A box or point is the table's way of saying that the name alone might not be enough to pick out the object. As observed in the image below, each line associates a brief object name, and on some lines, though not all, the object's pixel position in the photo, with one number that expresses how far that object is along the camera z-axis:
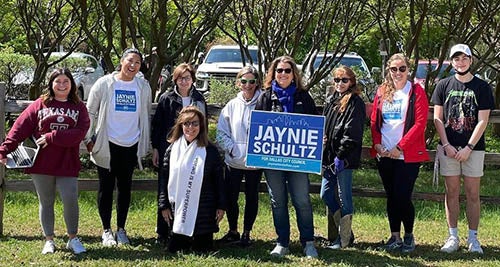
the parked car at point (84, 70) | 18.97
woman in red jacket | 6.43
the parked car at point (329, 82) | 14.02
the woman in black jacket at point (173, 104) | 6.59
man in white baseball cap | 6.48
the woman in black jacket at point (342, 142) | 6.38
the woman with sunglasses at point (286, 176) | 6.35
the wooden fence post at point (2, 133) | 7.04
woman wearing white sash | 6.27
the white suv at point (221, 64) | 18.89
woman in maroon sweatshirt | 6.22
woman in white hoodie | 6.57
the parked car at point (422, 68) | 19.25
